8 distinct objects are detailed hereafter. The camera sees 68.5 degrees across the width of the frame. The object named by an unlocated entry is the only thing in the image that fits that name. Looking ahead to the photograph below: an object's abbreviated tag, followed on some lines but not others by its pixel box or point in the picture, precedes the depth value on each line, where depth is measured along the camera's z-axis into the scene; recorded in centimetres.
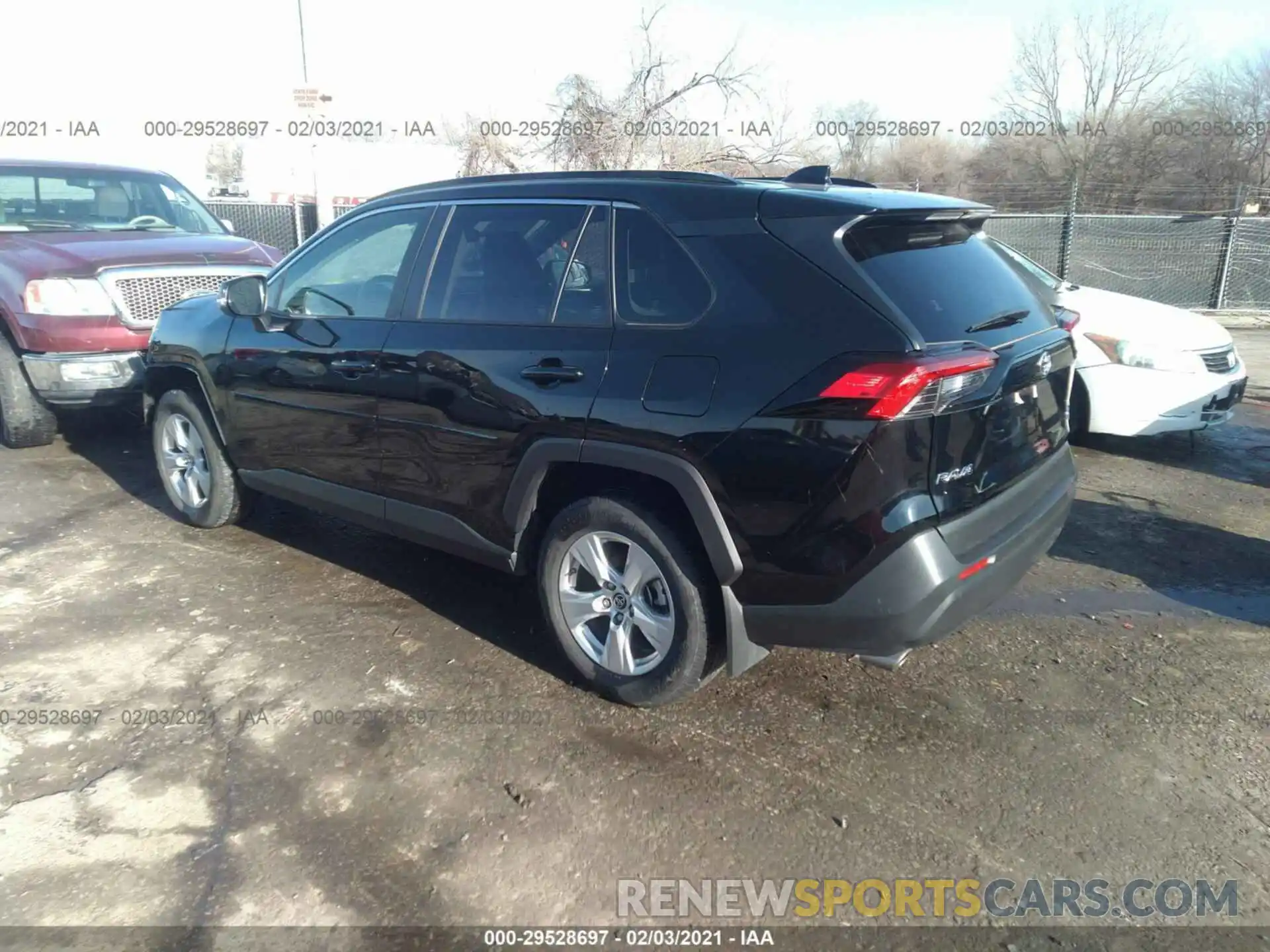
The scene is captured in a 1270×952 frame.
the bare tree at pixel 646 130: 1681
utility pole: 1623
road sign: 1340
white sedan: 642
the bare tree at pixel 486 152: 1878
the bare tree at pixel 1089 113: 2703
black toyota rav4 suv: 284
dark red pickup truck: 632
